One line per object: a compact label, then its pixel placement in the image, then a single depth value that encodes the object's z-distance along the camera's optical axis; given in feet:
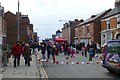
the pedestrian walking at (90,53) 49.85
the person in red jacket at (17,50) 36.72
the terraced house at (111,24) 84.31
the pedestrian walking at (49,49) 54.97
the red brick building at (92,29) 107.61
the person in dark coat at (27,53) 38.20
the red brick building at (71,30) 163.44
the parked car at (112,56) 27.61
